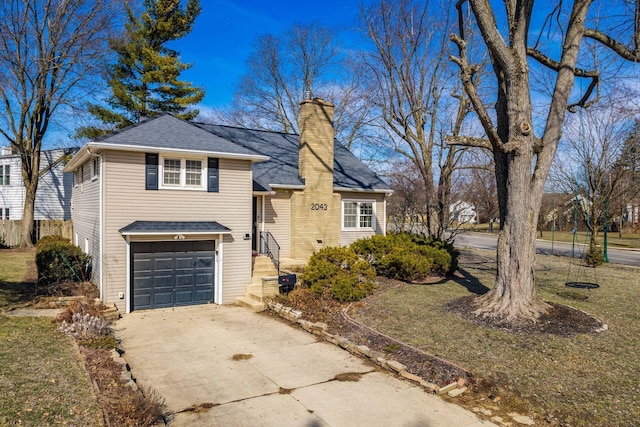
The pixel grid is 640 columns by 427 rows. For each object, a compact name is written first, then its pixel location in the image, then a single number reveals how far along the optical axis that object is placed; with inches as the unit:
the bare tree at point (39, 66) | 991.0
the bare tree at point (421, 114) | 835.4
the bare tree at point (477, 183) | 952.3
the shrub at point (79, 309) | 422.6
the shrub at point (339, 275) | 505.7
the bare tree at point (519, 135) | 393.7
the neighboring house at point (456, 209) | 874.5
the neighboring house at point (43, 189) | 1290.6
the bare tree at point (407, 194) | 948.0
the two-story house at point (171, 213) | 505.7
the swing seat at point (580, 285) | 457.1
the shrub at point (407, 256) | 584.4
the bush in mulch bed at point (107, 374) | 233.6
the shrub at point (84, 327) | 379.6
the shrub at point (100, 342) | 357.2
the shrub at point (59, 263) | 566.6
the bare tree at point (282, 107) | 1461.6
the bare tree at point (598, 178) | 786.8
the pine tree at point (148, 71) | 1165.7
